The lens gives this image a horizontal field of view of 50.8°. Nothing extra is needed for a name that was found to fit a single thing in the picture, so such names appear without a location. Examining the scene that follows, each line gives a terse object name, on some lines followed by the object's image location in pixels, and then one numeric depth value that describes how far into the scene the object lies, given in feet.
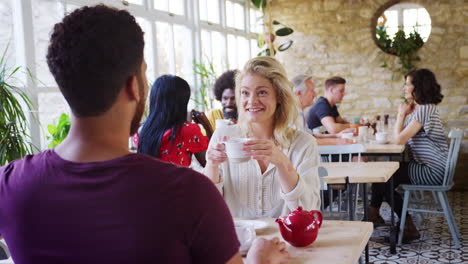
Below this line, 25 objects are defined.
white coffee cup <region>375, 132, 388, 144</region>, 15.23
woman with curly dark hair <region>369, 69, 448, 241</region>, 14.07
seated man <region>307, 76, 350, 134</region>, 17.26
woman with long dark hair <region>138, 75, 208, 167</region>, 9.77
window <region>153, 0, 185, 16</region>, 18.21
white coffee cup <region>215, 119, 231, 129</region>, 9.91
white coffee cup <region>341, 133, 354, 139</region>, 15.61
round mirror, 22.70
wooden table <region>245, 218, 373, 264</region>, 4.76
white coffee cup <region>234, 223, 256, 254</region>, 4.87
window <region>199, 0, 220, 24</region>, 20.86
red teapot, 5.05
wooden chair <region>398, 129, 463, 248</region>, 13.51
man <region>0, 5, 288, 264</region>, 2.56
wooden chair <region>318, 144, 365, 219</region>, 12.01
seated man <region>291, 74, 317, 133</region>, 16.35
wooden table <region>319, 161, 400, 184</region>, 9.77
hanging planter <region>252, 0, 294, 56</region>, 23.59
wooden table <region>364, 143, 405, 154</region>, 14.10
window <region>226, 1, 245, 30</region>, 23.38
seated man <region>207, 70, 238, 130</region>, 15.16
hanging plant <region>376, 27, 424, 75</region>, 22.70
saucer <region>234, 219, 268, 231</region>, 5.64
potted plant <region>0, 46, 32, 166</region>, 9.37
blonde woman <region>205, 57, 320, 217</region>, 6.97
